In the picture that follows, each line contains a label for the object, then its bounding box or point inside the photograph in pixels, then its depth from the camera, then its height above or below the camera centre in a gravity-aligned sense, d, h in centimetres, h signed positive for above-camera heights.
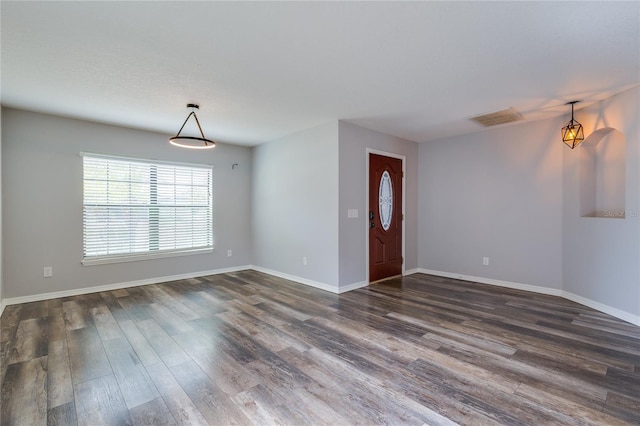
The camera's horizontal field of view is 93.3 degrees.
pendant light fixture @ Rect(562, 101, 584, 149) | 379 +99
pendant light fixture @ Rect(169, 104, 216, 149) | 378 +91
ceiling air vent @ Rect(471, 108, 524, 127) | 405 +134
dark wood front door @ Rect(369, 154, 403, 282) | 502 -9
